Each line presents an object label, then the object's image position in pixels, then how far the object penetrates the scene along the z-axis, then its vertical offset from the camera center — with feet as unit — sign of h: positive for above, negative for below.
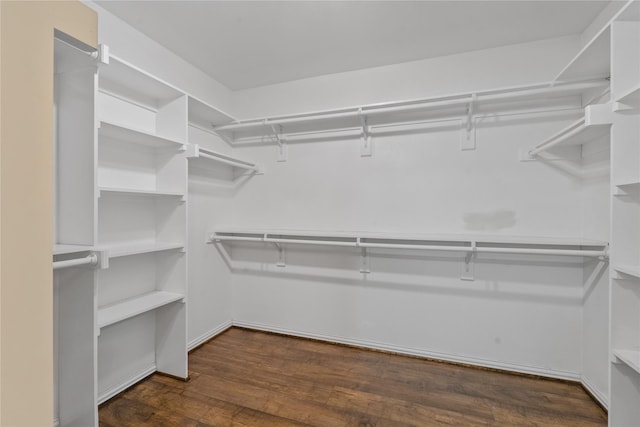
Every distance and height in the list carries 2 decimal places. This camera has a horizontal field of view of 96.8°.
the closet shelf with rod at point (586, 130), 4.76 +1.57
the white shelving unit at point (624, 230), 4.61 -0.30
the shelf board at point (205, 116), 7.80 +2.88
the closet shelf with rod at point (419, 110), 6.58 +2.74
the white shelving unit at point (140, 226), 6.17 -0.39
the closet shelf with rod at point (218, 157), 7.04 +1.50
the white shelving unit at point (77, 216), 4.44 -0.10
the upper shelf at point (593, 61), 4.92 +2.98
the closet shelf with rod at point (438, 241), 6.27 -0.84
